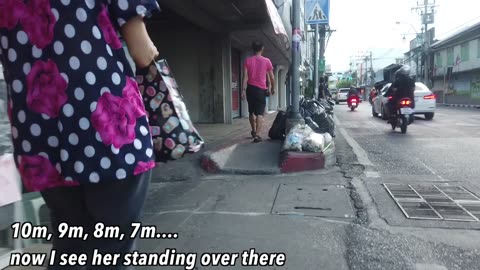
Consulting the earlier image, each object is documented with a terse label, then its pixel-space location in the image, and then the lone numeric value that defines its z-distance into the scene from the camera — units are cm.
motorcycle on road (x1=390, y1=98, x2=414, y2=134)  1016
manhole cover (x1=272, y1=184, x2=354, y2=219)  381
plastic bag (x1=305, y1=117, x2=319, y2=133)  734
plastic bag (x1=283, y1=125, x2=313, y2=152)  574
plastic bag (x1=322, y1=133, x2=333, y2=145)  621
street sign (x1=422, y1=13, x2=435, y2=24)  4607
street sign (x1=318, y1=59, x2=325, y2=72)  2501
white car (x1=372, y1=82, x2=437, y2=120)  1502
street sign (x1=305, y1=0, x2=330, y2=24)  1101
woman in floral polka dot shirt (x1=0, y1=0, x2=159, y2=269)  134
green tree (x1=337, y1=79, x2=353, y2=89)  9800
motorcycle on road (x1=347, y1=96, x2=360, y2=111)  2478
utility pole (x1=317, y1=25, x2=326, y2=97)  2581
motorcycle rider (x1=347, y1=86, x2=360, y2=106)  2522
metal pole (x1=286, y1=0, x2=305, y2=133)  714
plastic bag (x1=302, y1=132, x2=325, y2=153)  573
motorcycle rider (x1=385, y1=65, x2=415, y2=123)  1038
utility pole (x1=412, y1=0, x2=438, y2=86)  4584
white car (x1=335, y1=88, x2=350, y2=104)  4664
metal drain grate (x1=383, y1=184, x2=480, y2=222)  377
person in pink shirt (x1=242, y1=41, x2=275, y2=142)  723
